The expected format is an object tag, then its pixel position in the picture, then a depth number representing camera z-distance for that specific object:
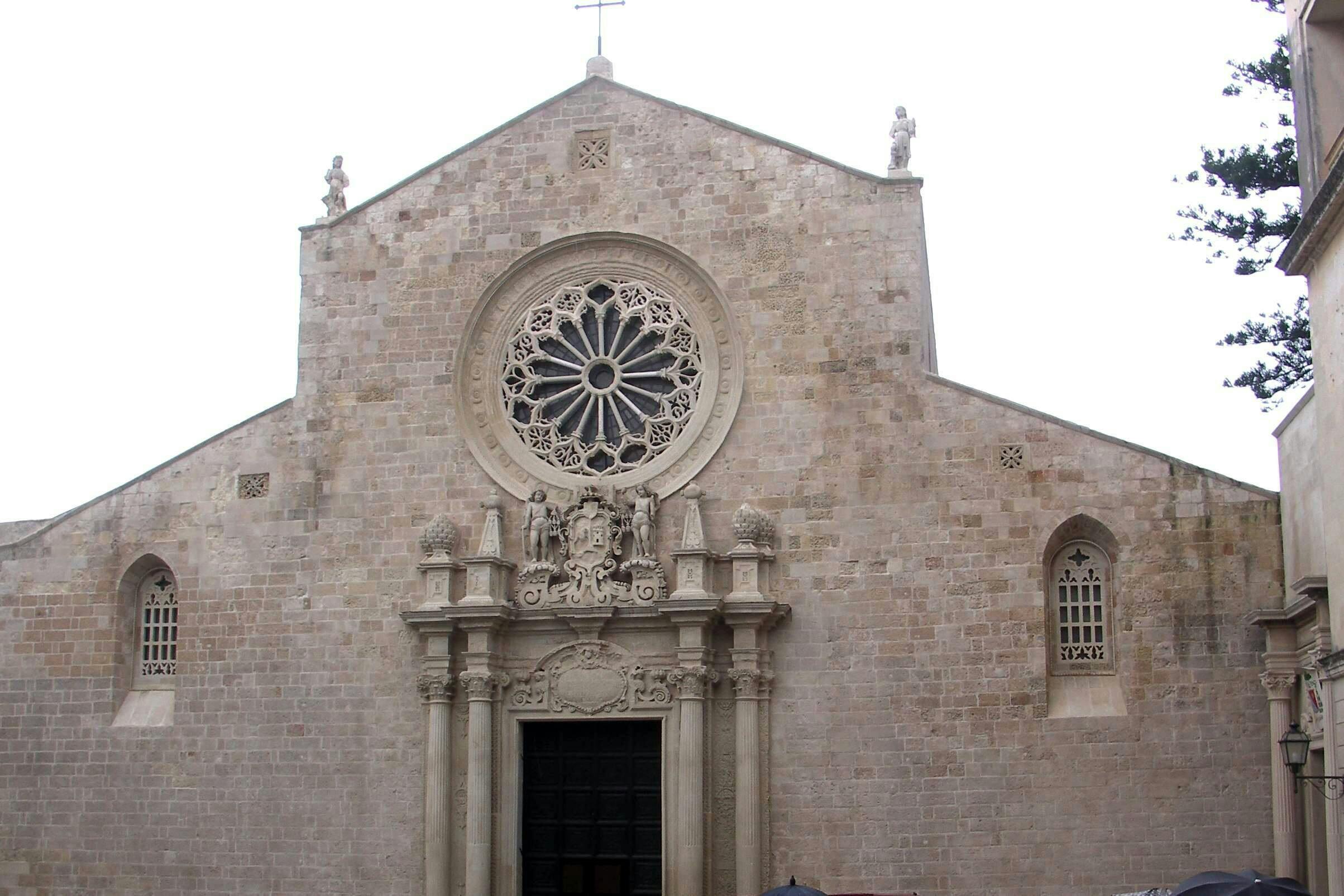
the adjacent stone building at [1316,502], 14.33
